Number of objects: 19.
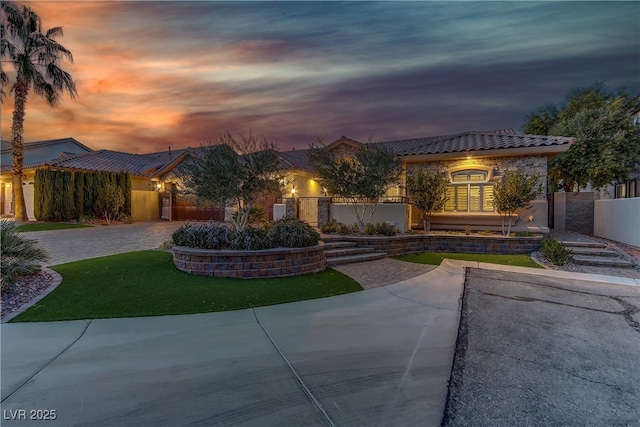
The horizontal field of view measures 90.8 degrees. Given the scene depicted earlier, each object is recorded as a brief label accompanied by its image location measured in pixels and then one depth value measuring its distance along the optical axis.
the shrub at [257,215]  16.45
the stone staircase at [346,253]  9.66
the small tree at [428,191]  13.45
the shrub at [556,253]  9.67
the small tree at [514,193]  12.32
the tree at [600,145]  15.60
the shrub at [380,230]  12.41
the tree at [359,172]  12.32
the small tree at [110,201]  20.17
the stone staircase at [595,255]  9.69
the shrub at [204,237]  7.91
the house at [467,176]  13.55
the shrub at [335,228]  12.59
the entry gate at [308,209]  16.64
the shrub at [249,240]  7.79
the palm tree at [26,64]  17.61
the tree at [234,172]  8.80
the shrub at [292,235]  8.28
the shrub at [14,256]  5.89
